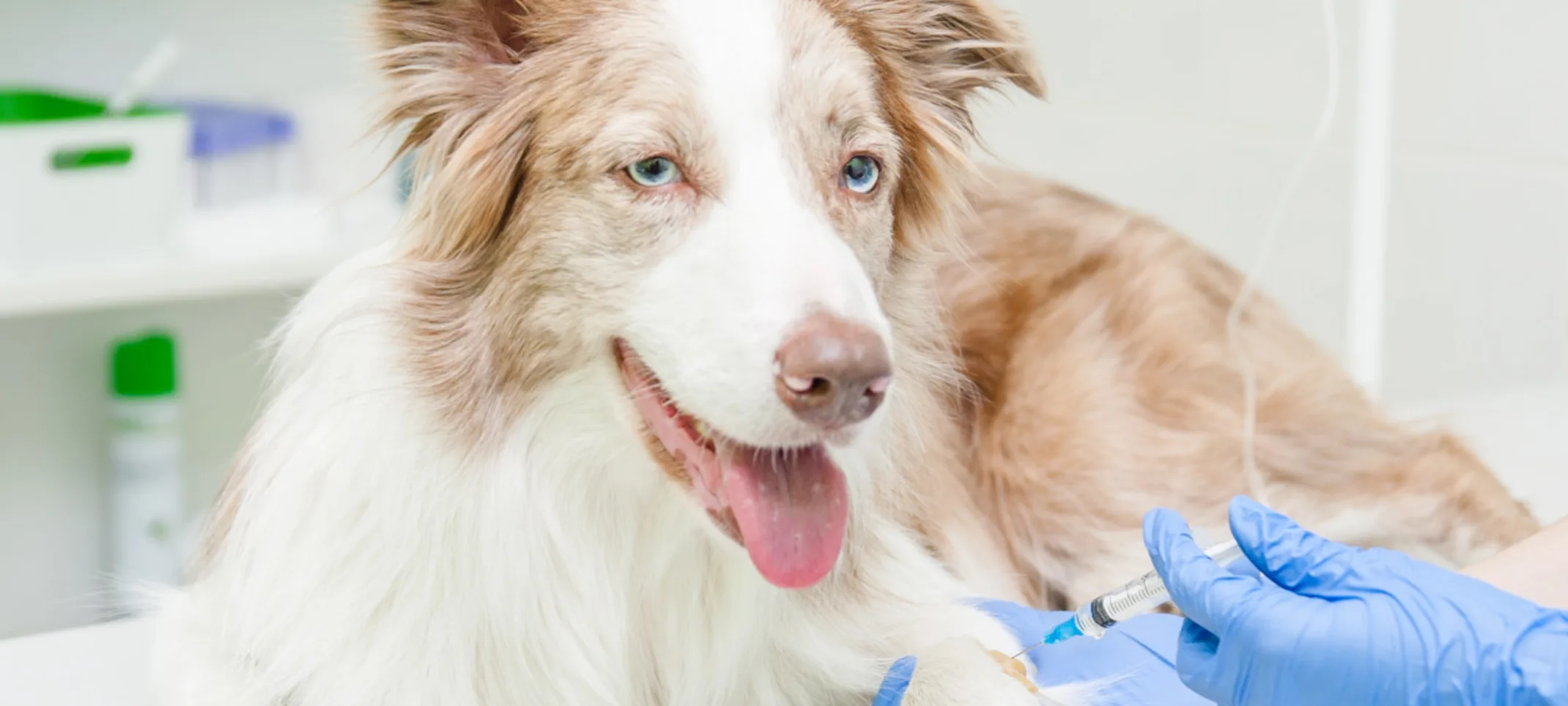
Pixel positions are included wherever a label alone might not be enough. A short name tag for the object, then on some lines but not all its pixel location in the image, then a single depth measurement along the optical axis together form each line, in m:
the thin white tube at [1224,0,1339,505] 1.70
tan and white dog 1.11
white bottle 2.44
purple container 2.43
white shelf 2.14
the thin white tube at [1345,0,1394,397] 1.71
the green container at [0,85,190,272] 2.13
